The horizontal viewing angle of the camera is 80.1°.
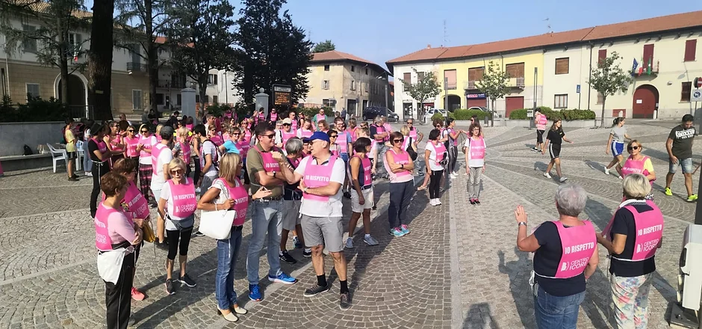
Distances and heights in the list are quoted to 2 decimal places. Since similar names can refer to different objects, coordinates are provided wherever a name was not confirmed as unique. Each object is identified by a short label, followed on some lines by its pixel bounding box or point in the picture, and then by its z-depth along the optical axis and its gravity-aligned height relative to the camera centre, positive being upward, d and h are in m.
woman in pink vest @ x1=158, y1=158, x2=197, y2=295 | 4.71 -0.95
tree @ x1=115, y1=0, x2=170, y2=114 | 27.30 +7.09
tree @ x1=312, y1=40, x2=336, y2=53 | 76.19 +14.78
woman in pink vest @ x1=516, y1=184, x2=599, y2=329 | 2.99 -0.92
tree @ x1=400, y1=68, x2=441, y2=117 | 46.38 +4.37
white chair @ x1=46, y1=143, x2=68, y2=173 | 13.71 -0.88
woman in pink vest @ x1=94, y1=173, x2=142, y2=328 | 3.61 -1.03
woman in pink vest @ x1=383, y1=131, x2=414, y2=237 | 6.90 -0.89
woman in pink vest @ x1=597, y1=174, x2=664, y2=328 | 3.45 -1.00
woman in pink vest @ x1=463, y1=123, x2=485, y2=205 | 9.12 -0.69
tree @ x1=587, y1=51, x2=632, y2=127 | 31.23 +3.62
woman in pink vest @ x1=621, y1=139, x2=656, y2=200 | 6.58 -0.55
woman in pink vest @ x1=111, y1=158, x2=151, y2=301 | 4.27 -0.76
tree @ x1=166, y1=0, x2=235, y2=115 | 30.92 +6.59
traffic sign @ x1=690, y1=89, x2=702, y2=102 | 14.17 +1.14
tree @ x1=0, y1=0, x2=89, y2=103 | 26.97 +5.96
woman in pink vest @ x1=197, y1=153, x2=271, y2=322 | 4.09 -0.82
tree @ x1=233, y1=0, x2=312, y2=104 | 33.75 +6.36
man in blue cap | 4.55 -0.85
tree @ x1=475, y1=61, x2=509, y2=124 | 35.88 +3.63
